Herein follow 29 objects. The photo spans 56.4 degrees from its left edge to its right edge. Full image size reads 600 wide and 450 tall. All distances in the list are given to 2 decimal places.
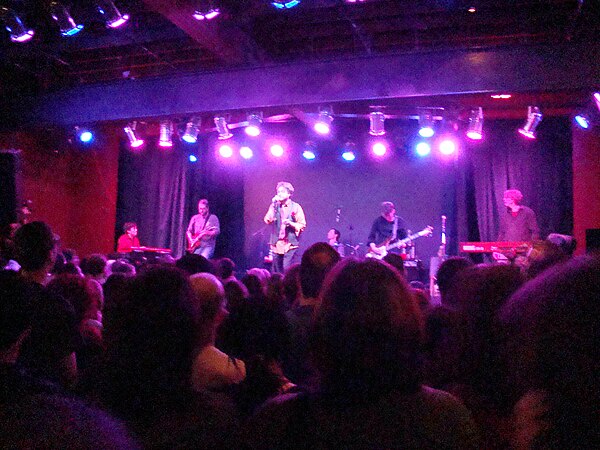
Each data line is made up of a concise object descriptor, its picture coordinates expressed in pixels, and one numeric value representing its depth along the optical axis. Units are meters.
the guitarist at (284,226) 10.28
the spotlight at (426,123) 8.45
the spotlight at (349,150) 11.50
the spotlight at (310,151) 11.74
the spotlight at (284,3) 5.31
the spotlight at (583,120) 8.46
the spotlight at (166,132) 9.07
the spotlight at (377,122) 8.40
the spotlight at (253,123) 8.59
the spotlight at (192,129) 8.84
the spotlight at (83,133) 9.78
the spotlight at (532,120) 8.19
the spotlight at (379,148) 11.55
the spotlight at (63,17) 6.05
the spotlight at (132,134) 9.40
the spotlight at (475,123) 8.12
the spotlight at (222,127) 8.79
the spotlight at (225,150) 11.73
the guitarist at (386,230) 10.49
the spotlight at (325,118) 7.72
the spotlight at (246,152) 11.52
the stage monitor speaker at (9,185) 6.62
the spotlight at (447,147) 10.18
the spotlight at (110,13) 5.79
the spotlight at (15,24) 6.26
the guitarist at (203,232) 11.14
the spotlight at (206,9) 5.72
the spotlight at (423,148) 10.89
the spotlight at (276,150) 11.95
